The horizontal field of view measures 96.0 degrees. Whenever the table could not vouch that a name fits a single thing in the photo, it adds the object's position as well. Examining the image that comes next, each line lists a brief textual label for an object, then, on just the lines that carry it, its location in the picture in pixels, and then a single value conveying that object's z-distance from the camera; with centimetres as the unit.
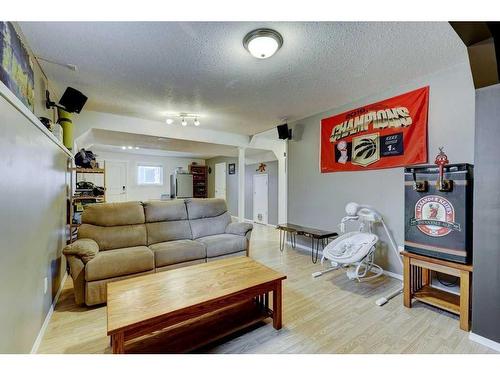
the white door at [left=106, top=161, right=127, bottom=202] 761
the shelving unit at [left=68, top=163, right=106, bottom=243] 314
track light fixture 414
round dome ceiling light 188
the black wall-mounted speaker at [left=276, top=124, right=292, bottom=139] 441
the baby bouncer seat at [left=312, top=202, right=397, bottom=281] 262
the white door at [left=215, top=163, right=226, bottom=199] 870
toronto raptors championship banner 273
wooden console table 353
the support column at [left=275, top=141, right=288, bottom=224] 614
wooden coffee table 136
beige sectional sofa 225
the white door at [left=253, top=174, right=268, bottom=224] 694
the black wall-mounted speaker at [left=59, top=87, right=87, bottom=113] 300
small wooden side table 185
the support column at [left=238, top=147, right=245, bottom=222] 578
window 834
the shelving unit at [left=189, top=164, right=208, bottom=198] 934
